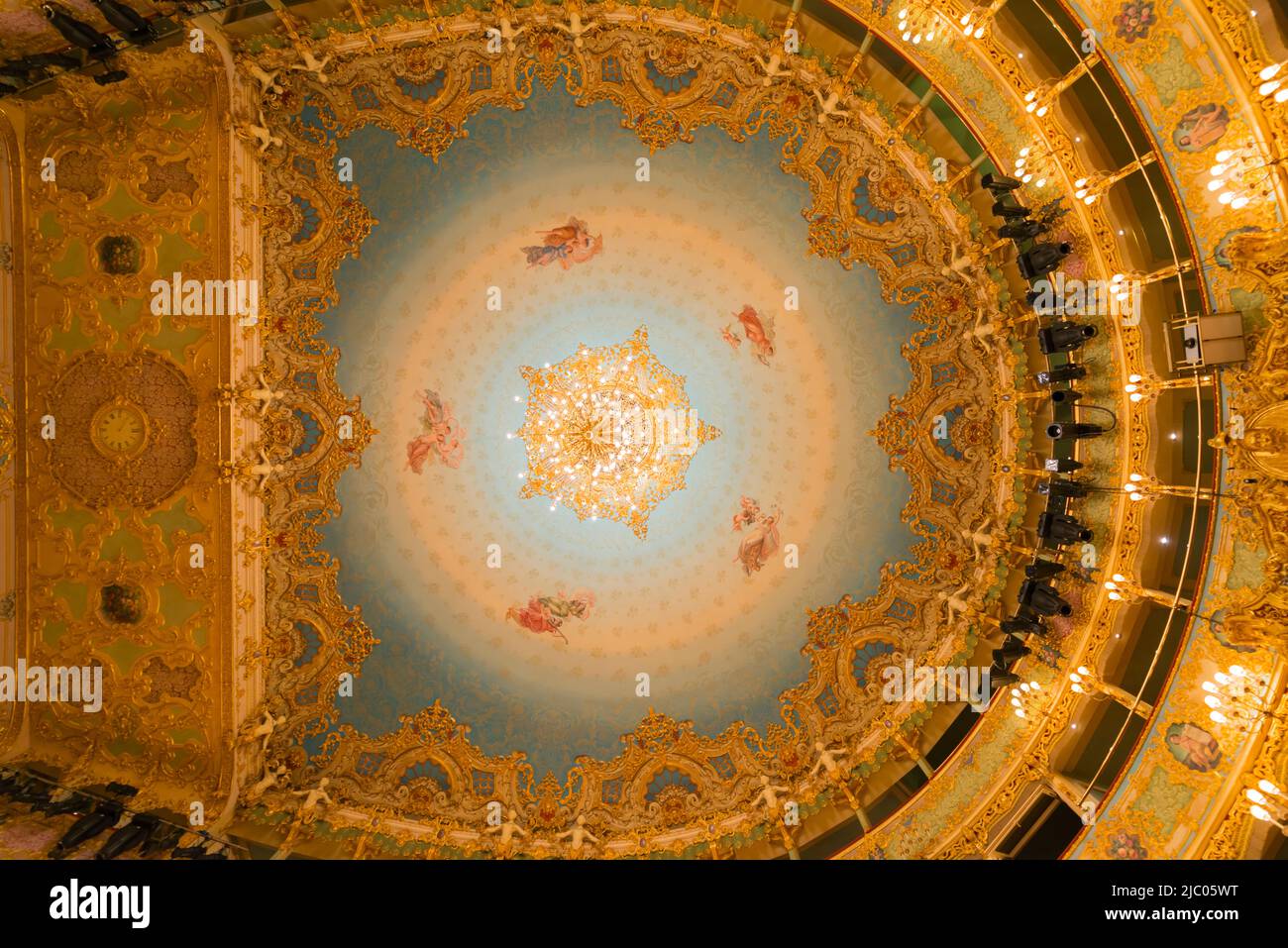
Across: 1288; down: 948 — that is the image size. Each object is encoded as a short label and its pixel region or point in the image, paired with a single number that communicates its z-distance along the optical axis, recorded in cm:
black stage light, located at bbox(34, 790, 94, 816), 951
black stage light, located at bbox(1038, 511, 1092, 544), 985
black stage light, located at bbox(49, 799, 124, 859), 887
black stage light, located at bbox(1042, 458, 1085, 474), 1010
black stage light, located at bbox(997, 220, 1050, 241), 974
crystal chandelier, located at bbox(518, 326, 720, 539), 1264
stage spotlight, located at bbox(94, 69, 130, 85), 933
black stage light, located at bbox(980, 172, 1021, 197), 966
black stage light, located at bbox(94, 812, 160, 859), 907
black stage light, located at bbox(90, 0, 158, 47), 874
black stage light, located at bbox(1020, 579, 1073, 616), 1001
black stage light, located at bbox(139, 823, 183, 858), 953
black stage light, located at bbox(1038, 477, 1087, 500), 989
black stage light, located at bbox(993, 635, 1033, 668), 1052
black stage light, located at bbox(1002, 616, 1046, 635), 1028
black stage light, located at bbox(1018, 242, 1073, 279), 956
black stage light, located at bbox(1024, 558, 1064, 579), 1021
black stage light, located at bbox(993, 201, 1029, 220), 967
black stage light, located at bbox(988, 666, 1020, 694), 1055
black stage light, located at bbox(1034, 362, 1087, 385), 980
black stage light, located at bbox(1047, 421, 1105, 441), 977
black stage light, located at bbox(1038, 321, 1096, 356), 957
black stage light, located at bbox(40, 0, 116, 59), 856
